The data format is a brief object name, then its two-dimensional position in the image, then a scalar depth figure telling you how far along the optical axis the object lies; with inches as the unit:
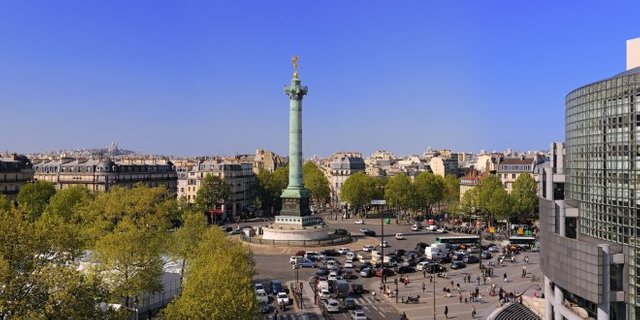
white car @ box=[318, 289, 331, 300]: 2453.2
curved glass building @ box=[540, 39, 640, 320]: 1437.0
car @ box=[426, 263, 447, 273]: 3075.5
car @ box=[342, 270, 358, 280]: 2933.1
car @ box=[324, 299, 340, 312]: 2268.7
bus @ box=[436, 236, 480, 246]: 3892.7
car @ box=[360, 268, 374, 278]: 2982.3
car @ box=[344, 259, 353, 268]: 3184.1
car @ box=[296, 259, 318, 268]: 3211.1
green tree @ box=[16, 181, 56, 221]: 3868.1
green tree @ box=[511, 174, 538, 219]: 4682.1
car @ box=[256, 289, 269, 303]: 2304.8
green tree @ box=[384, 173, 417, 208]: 5452.8
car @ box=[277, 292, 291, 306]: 2335.1
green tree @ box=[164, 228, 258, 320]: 1502.2
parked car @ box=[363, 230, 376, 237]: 4463.1
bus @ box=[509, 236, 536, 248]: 3873.0
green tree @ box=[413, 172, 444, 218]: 5511.8
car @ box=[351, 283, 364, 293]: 2605.8
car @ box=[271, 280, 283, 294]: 2544.3
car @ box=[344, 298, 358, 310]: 2334.2
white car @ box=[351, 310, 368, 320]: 2121.1
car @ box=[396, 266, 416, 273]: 3065.9
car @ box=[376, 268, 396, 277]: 2970.0
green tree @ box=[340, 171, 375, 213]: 5767.7
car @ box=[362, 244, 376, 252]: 3700.3
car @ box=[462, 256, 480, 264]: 3375.0
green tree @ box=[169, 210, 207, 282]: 2283.5
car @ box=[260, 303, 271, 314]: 2190.0
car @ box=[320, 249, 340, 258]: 3548.2
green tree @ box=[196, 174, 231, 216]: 5305.1
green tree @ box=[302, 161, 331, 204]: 6560.0
